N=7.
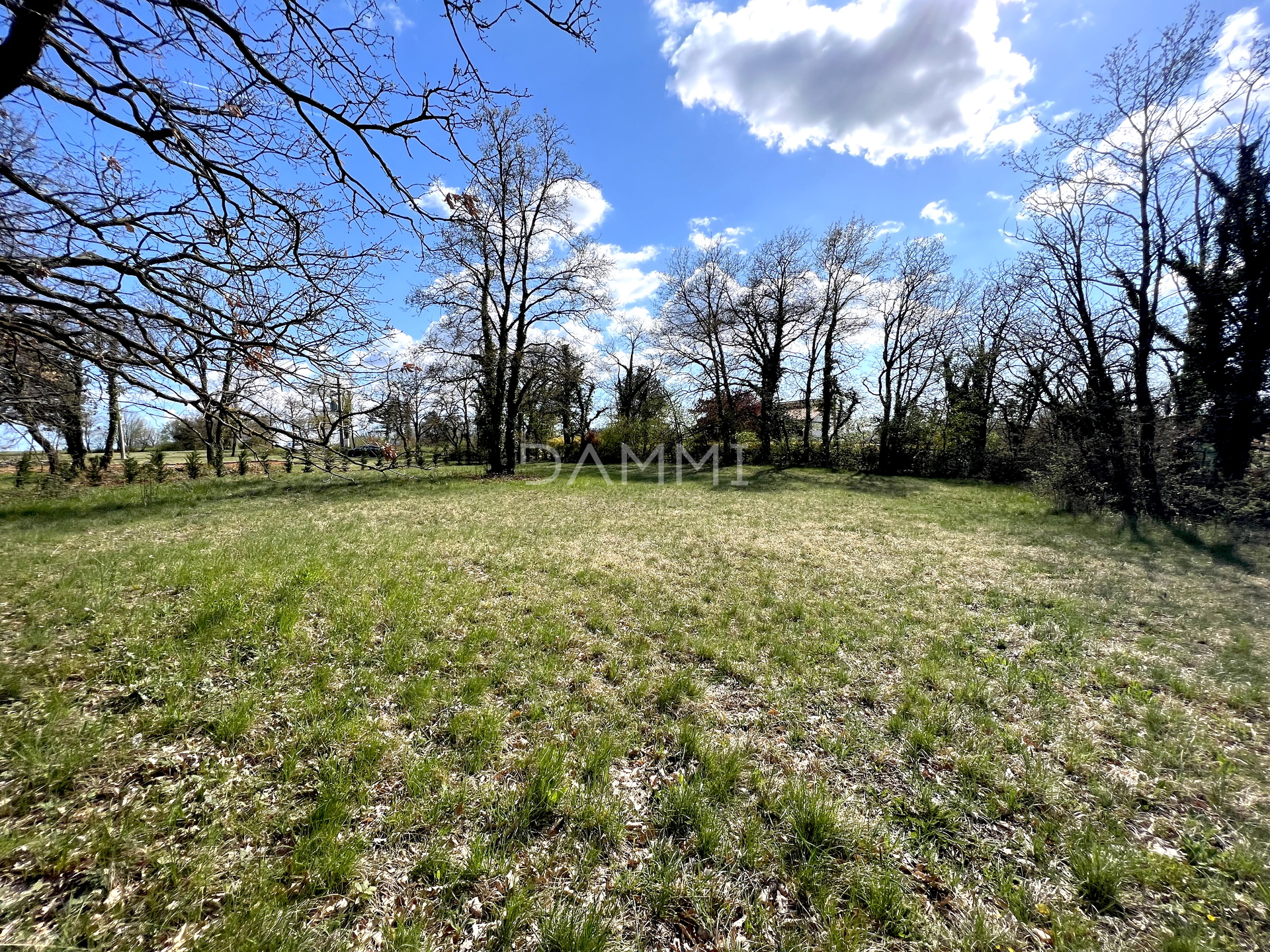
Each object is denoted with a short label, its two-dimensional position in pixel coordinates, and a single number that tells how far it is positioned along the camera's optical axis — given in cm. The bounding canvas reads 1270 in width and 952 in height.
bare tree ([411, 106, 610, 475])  1781
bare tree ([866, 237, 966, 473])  2327
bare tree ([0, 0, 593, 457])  267
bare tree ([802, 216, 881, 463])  2422
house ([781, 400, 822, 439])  2609
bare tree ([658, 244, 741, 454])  2711
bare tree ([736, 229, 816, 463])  2597
